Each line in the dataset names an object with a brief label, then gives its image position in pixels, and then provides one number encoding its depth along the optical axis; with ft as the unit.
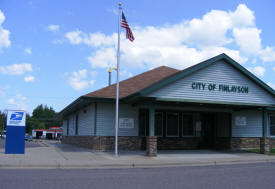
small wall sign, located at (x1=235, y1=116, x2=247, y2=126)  75.25
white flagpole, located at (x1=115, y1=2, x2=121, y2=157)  53.40
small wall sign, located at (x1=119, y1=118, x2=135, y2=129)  65.05
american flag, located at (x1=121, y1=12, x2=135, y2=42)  54.90
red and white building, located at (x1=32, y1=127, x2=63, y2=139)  260.42
